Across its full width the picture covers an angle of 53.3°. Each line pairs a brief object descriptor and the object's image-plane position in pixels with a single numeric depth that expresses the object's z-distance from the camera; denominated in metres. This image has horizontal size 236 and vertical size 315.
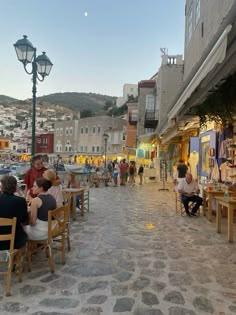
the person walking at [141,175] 16.18
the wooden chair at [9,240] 2.58
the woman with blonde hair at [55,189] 4.09
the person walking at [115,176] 14.89
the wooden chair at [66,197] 5.67
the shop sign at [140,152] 22.67
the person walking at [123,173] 15.33
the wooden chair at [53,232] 3.07
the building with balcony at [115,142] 36.86
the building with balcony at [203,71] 2.76
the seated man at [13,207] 2.78
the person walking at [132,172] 16.03
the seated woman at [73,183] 6.74
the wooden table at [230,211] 4.35
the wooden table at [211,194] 5.86
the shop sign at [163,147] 17.09
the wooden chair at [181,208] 6.76
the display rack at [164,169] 12.42
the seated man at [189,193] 6.50
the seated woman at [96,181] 13.93
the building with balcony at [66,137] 42.95
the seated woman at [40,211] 3.14
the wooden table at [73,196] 5.94
